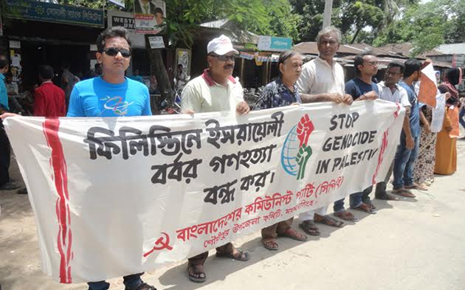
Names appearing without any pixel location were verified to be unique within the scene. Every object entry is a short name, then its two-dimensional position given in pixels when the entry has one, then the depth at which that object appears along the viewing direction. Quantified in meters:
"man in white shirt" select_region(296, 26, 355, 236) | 3.76
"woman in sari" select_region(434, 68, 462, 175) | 6.25
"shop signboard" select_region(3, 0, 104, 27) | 9.00
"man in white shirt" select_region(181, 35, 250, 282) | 2.88
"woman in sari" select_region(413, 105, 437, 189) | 5.64
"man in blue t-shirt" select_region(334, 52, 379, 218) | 4.05
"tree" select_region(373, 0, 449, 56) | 18.09
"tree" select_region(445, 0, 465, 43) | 19.00
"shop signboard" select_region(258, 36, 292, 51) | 11.79
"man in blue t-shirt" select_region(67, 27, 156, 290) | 2.37
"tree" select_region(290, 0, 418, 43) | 24.44
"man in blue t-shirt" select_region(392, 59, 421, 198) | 4.99
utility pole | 9.91
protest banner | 2.23
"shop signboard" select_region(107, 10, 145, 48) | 9.73
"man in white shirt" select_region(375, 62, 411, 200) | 4.60
